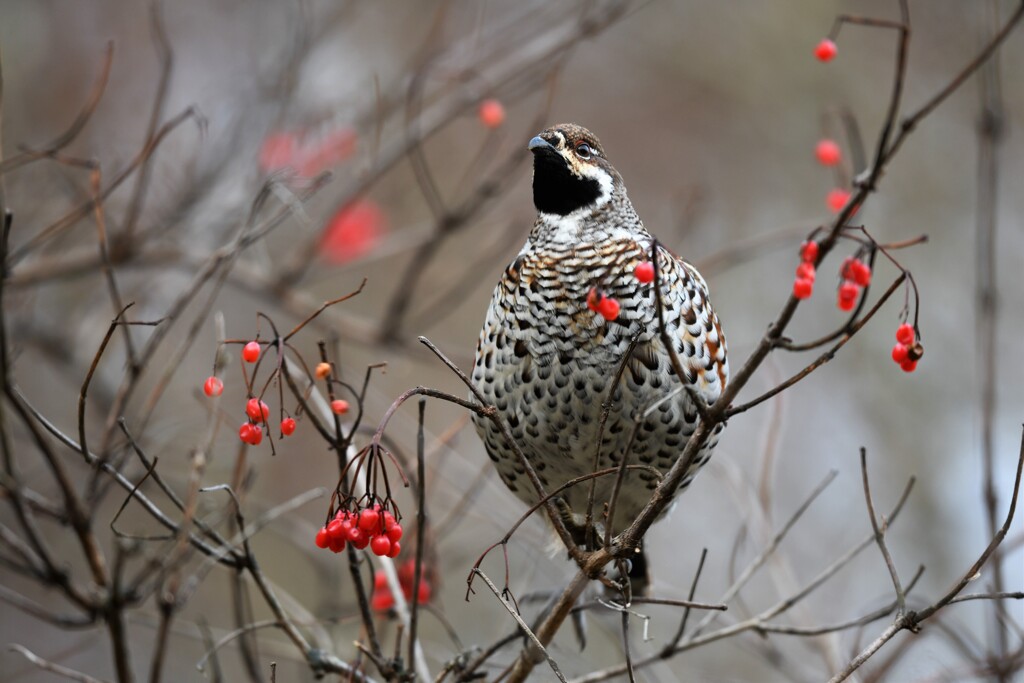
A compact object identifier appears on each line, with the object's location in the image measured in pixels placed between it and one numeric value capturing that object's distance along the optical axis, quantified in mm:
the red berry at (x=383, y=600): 6347
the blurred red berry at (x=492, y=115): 8383
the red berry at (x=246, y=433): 4718
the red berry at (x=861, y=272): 4383
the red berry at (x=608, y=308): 4859
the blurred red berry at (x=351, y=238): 10609
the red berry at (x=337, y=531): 4523
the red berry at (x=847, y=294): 4508
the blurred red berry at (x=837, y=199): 5926
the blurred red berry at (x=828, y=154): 6500
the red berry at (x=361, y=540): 4520
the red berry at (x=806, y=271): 4098
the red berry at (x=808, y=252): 4152
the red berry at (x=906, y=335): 4590
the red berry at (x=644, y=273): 4664
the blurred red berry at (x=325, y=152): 9914
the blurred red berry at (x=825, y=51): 5379
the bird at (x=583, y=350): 6008
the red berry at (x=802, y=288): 3698
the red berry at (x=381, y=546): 4496
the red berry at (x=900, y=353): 4531
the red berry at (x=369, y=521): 4512
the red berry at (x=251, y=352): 4715
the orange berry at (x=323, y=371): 4473
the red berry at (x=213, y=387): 4882
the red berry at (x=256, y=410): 4609
